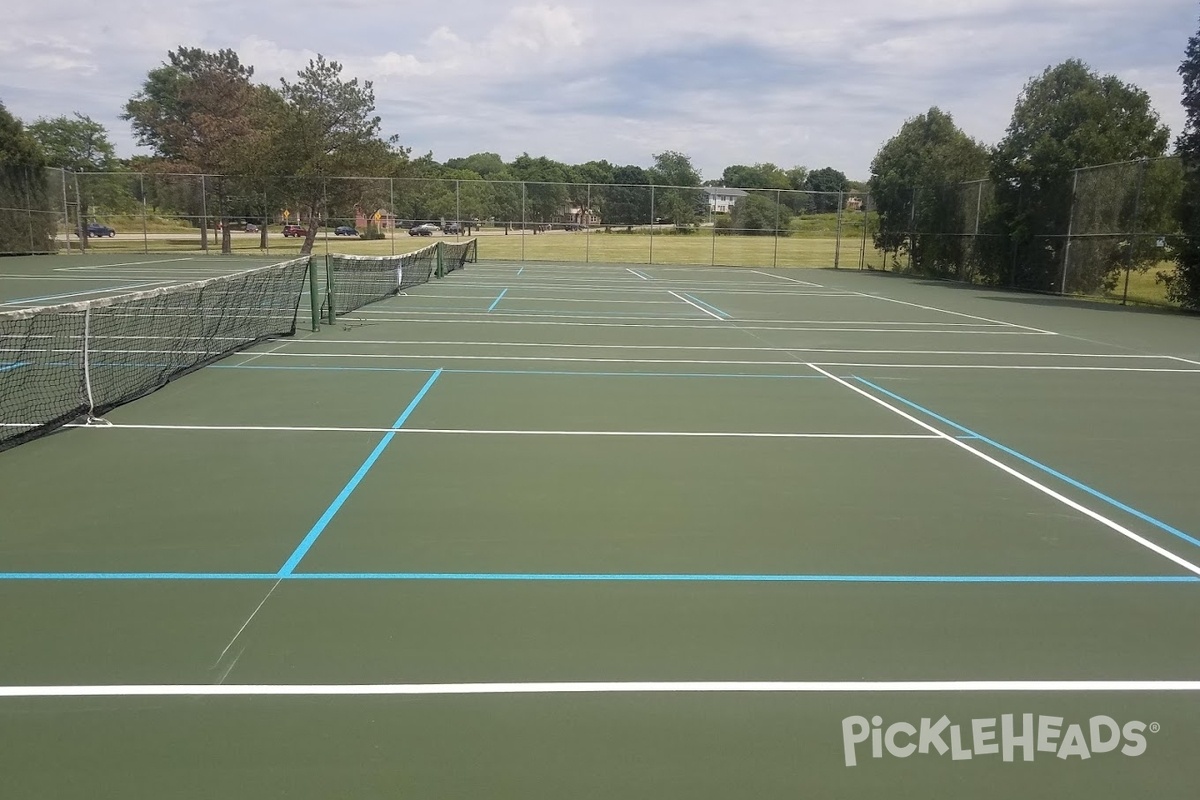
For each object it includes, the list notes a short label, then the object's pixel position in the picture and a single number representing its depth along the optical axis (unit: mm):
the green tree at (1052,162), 27672
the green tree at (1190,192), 22156
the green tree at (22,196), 35562
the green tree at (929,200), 34875
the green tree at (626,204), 44812
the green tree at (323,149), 39281
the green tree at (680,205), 44938
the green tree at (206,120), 42844
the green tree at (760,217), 44375
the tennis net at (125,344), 8719
